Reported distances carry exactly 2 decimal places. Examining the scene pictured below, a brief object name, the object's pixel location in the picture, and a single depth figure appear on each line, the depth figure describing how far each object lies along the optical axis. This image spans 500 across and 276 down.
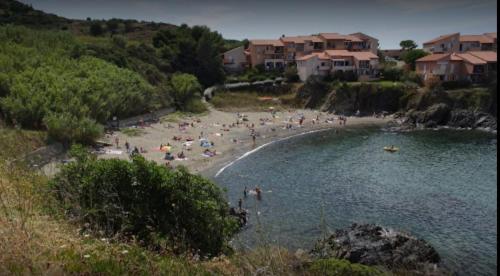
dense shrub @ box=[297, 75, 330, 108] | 84.19
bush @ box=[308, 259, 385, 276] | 14.79
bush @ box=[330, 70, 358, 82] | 86.81
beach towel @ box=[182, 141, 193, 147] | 53.64
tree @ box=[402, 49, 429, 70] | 91.38
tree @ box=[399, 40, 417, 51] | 119.25
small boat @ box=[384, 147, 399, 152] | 56.01
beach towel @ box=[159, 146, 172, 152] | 49.97
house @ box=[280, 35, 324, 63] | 98.69
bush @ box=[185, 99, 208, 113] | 74.33
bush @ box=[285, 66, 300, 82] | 89.62
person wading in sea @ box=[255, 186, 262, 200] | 37.62
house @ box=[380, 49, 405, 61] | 121.98
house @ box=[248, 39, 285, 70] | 98.06
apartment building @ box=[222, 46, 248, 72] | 98.81
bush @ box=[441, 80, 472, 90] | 79.38
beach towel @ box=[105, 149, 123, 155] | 46.75
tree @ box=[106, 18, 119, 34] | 132.02
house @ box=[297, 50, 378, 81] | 87.69
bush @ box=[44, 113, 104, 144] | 43.53
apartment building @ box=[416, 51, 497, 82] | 80.75
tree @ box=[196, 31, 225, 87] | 86.81
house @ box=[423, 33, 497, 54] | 96.06
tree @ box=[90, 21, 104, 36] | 116.62
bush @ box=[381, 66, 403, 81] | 86.19
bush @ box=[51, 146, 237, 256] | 17.16
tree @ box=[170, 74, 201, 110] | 75.75
